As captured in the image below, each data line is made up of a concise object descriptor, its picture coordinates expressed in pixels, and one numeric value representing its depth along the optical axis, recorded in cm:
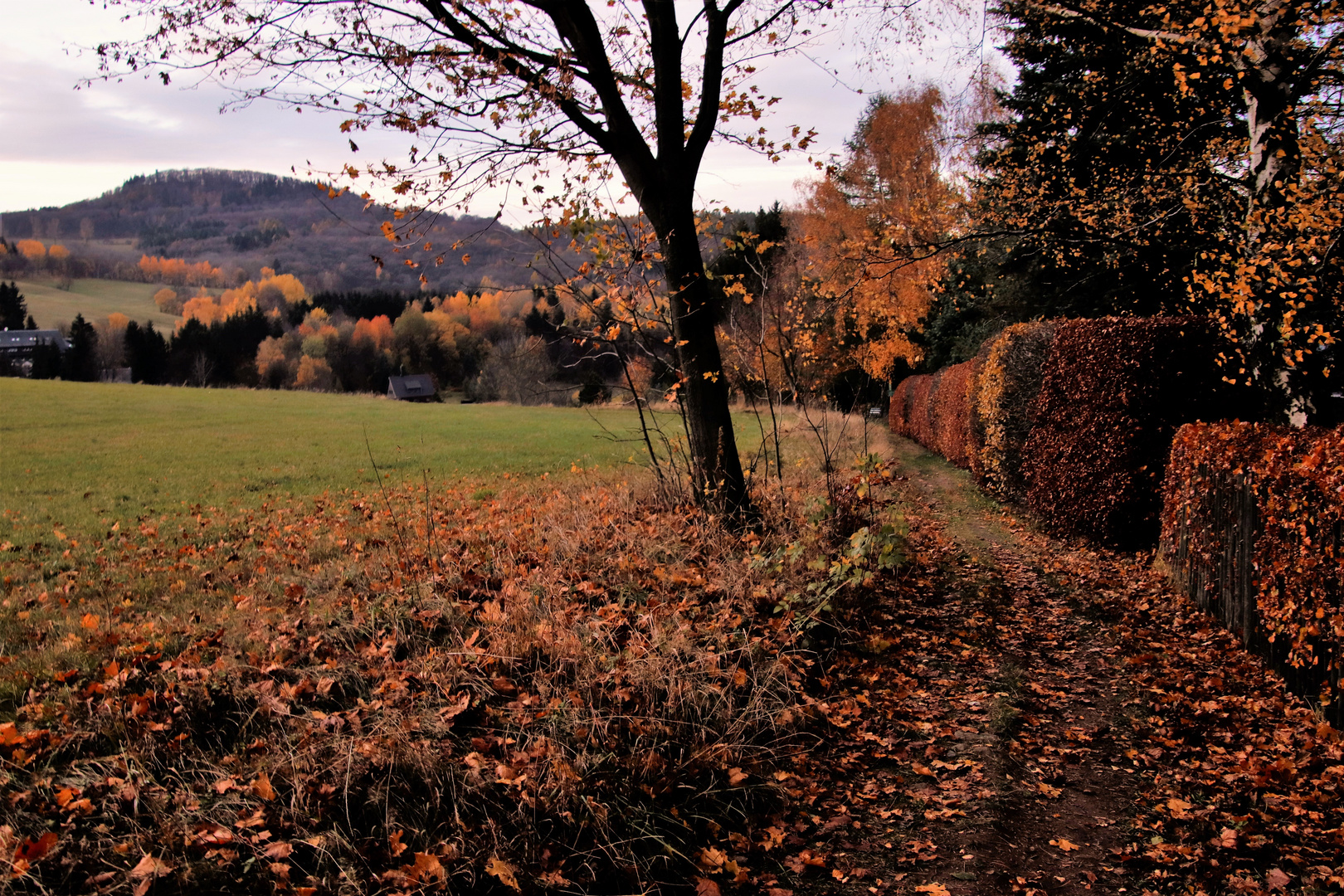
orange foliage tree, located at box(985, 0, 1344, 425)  677
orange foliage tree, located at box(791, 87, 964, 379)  2495
